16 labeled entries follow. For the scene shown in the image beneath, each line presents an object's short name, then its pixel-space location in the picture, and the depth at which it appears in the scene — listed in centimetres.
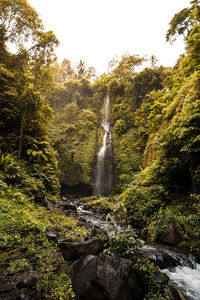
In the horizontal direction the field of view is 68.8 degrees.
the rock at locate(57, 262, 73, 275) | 267
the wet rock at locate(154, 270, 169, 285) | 238
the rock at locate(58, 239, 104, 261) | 290
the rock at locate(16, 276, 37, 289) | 234
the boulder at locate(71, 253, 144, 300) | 216
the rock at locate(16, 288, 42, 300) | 214
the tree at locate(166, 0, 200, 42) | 1531
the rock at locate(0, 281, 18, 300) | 210
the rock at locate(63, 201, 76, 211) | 859
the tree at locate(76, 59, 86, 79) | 3362
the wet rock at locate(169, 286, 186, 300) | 235
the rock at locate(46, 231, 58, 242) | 387
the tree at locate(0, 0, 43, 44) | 1088
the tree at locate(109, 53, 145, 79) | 2636
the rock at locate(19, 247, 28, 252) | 329
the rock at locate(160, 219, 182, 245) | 449
